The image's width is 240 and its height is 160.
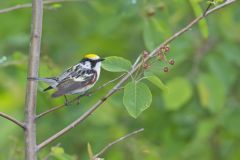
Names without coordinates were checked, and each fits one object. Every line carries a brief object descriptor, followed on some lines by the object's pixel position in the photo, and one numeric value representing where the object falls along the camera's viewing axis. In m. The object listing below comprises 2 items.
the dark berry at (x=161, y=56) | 7.70
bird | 8.30
